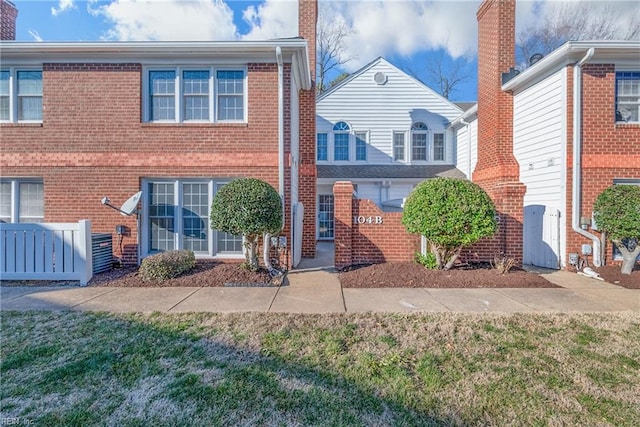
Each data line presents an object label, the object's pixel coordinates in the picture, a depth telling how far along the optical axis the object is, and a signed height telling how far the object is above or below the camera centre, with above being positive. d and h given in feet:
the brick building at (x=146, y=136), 24.48 +5.92
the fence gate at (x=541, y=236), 25.82 -1.89
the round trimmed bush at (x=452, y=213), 20.68 +0.04
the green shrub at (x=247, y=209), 19.81 +0.19
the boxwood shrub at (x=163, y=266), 20.58 -3.65
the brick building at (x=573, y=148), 24.47 +5.42
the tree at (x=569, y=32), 51.62 +33.19
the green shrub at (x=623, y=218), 21.18 -0.23
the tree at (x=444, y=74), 80.89 +36.14
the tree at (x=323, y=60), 77.25 +37.83
